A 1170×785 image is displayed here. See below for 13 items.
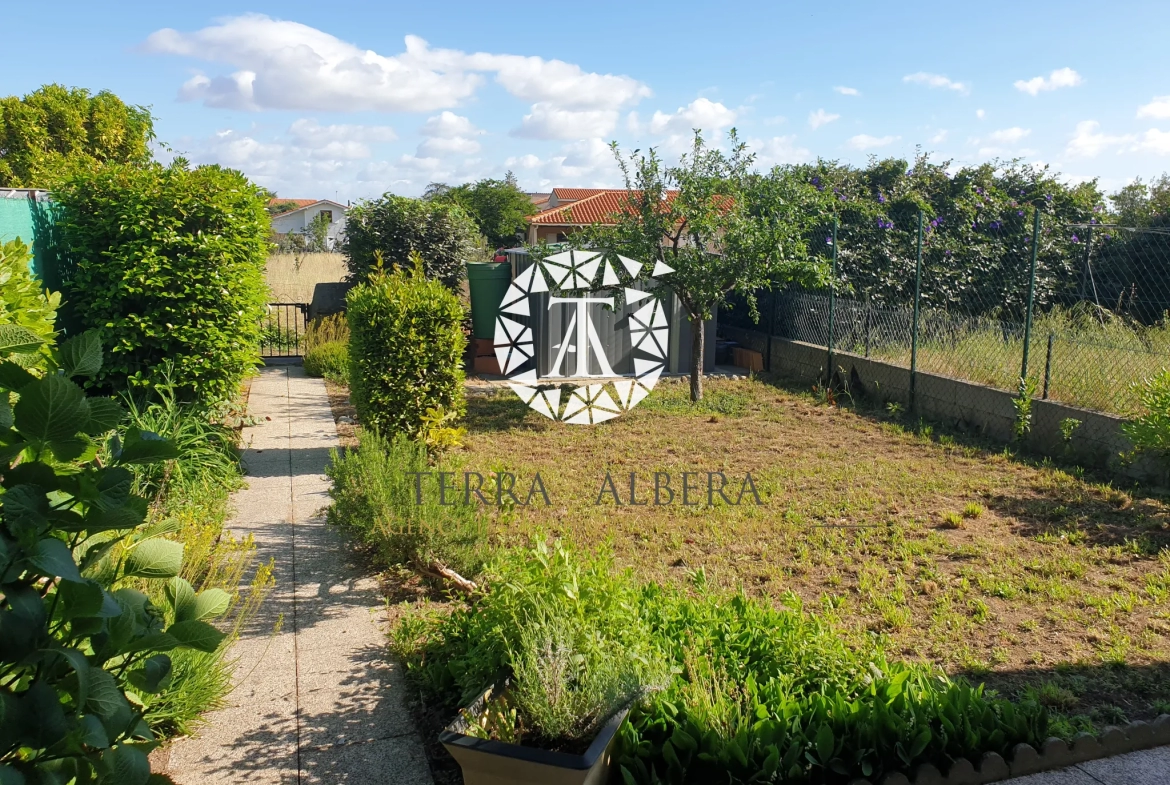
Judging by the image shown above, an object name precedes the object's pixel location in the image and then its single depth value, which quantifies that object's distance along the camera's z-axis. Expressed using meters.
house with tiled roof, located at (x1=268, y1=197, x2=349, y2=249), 63.04
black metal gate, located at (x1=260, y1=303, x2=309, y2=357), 14.14
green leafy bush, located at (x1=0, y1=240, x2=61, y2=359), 3.65
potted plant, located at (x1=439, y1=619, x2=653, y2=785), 2.50
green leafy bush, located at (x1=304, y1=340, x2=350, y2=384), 11.70
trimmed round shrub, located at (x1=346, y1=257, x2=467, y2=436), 7.16
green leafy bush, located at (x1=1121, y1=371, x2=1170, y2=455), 6.15
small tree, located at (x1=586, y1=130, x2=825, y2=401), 9.30
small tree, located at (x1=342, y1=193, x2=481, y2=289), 13.62
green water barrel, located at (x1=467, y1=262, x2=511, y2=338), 12.29
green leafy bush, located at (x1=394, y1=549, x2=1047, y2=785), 2.69
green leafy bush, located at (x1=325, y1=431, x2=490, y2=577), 4.66
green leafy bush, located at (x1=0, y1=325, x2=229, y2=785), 1.13
